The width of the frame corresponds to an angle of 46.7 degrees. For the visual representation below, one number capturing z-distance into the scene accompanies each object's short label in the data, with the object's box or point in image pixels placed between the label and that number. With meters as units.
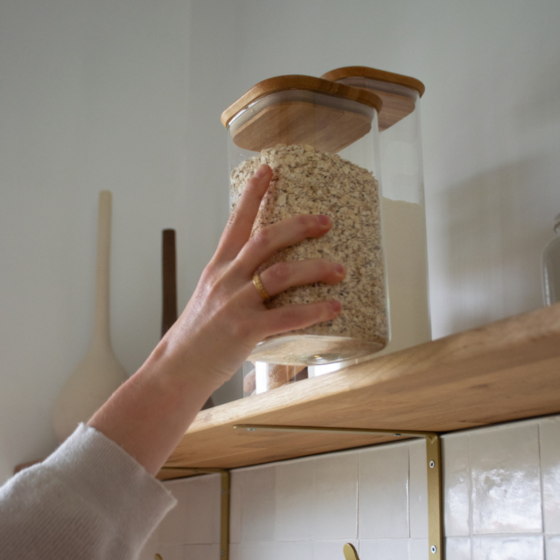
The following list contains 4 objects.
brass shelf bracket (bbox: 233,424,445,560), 0.74
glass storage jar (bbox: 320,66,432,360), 0.61
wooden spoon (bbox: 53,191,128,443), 1.18
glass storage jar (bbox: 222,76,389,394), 0.49
